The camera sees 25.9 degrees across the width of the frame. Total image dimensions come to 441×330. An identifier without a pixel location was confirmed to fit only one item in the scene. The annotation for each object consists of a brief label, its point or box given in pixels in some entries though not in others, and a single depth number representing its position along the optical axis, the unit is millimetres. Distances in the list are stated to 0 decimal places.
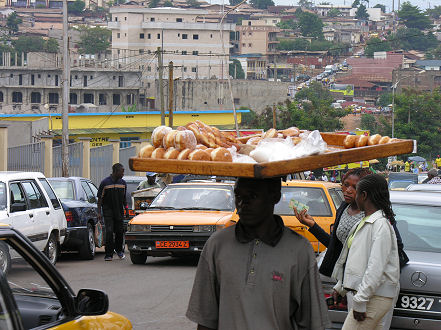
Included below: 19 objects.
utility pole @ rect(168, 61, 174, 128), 43438
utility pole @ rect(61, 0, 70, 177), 32375
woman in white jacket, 6438
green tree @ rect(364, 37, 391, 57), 195000
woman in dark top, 7238
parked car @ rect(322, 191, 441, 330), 7285
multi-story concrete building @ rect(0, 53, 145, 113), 119062
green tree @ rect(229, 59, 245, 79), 178250
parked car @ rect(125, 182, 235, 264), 15602
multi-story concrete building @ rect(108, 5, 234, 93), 154000
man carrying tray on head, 4344
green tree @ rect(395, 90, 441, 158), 84125
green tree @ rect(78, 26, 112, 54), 166875
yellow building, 65125
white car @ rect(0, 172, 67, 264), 14123
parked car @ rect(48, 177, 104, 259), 17266
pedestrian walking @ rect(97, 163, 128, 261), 16953
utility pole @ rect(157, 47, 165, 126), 44281
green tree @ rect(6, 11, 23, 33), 194212
